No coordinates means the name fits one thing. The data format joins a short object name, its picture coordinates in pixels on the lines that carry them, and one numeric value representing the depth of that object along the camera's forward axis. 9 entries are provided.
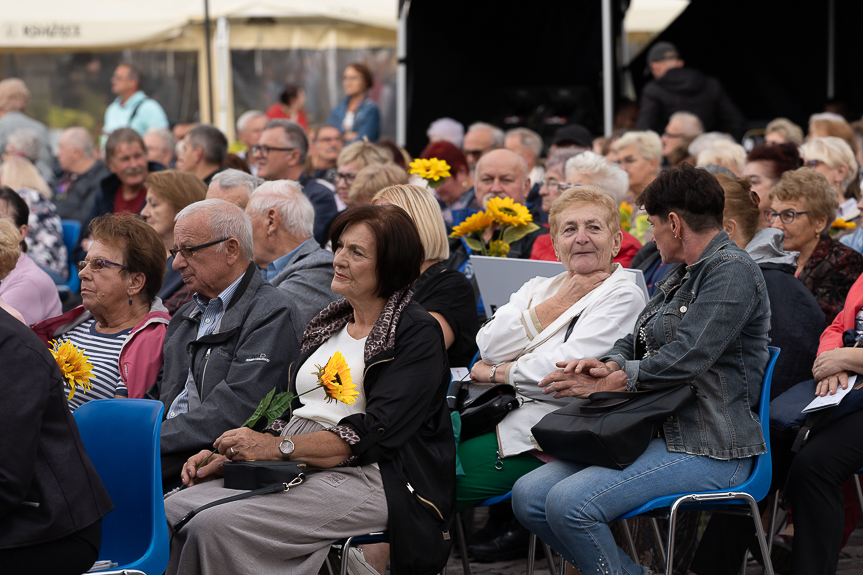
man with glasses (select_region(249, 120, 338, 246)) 12.14
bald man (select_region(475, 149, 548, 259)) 10.38
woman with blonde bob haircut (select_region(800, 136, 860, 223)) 10.79
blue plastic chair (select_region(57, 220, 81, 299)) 13.24
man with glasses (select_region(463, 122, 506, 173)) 15.81
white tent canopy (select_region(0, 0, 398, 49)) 22.36
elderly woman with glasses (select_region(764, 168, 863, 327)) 7.68
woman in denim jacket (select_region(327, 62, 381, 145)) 18.53
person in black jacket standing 17.25
